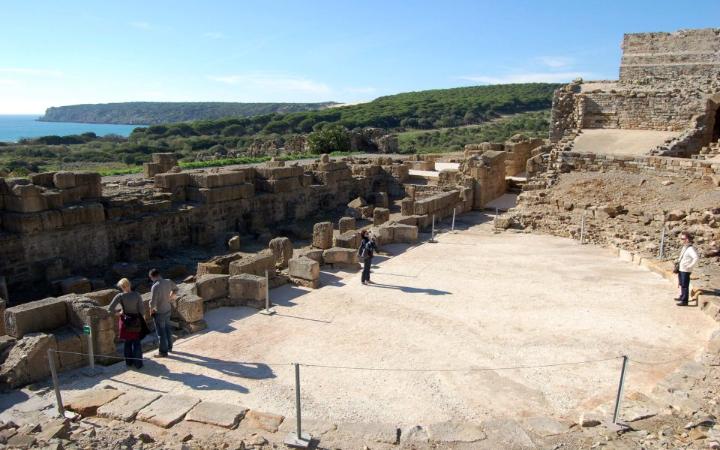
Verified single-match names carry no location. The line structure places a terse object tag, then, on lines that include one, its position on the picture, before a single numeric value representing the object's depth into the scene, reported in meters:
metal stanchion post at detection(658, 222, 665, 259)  12.45
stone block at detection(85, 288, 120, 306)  9.78
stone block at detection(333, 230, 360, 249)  13.71
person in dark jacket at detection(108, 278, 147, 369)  7.78
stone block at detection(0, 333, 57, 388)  7.25
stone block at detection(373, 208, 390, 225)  18.56
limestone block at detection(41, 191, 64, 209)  14.69
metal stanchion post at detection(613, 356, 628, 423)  6.07
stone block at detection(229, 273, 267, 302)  10.16
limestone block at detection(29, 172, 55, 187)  15.27
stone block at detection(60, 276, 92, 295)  13.52
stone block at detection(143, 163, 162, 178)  22.45
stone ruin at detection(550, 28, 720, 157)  22.27
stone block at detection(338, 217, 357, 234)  17.33
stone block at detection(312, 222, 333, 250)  14.68
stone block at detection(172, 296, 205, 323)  9.14
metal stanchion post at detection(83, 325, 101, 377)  7.68
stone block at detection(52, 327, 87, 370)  7.77
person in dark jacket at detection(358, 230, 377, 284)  11.42
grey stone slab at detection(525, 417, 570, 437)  6.05
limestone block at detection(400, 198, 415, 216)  18.03
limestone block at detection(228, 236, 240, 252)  17.80
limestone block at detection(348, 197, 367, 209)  23.43
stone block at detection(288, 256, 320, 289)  11.38
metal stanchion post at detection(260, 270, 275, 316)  9.88
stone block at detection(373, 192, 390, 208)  23.80
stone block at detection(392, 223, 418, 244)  15.05
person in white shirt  9.64
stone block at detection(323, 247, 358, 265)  12.84
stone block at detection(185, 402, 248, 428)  6.18
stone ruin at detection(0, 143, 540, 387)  8.30
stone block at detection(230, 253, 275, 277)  11.05
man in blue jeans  8.11
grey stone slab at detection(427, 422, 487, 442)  5.95
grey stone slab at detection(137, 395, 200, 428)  6.25
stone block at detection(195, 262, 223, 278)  12.48
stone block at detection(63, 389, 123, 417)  6.57
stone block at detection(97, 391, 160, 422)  6.39
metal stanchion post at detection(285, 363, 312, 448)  5.77
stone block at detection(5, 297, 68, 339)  8.02
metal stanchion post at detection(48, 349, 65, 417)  6.43
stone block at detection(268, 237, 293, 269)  13.98
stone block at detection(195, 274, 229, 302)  10.05
